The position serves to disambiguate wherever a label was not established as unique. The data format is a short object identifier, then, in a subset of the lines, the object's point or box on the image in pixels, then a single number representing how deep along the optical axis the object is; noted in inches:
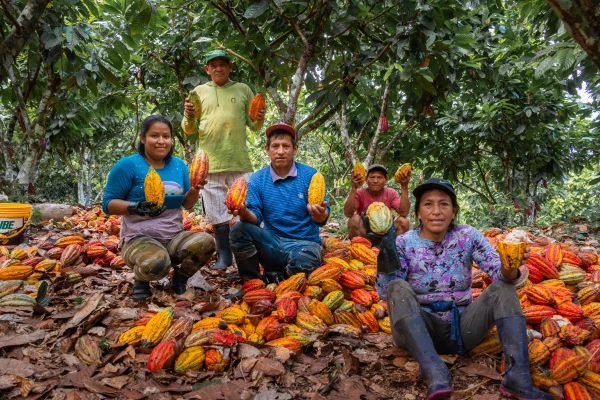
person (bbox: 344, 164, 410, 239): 153.0
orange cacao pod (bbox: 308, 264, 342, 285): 104.2
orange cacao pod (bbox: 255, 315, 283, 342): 83.7
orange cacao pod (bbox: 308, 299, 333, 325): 92.7
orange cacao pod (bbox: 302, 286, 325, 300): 100.6
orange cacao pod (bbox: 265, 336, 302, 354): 79.4
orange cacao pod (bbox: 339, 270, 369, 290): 106.6
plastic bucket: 137.3
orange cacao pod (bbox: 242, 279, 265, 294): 105.6
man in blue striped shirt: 110.7
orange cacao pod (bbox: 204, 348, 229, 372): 73.0
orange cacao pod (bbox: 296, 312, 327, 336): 86.1
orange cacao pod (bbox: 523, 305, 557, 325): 87.2
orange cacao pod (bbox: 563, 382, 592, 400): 66.0
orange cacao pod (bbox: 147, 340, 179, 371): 70.9
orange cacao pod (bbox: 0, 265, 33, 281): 109.0
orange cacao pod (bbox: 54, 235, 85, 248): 142.7
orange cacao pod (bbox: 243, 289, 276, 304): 98.1
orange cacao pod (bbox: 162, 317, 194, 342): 77.7
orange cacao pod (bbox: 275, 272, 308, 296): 101.6
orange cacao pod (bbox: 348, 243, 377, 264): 124.3
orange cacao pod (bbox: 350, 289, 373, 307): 100.4
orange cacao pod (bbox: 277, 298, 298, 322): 89.6
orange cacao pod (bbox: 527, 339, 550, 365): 74.3
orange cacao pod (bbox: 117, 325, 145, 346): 77.6
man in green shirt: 134.3
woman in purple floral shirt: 68.2
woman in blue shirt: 97.4
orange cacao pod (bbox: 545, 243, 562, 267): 110.7
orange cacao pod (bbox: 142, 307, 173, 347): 78.0
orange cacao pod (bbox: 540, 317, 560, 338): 81.4
